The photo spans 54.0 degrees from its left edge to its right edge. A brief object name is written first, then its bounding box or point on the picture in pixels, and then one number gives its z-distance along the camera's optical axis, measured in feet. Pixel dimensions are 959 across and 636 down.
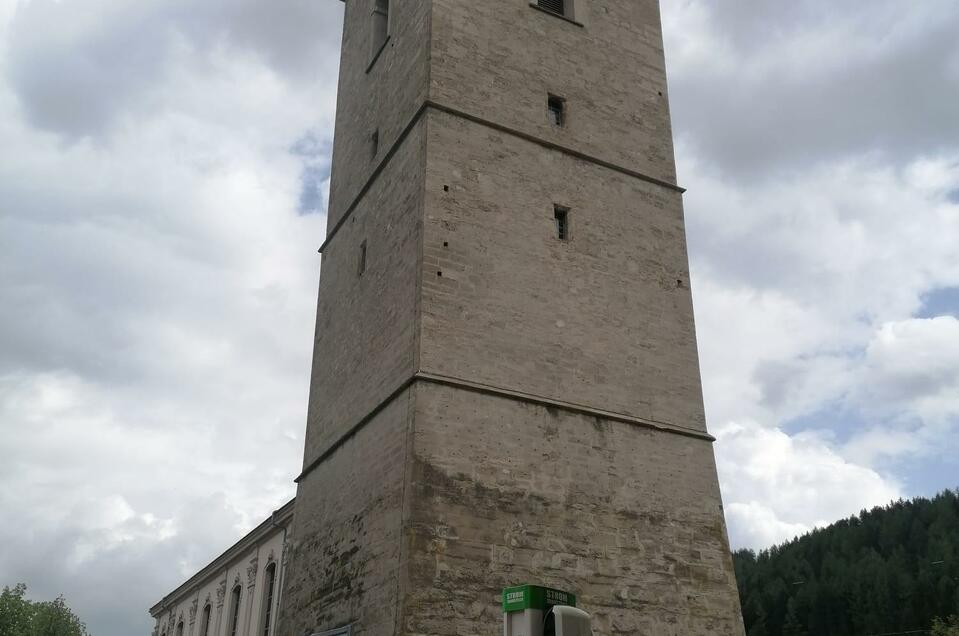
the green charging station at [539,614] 18.35
